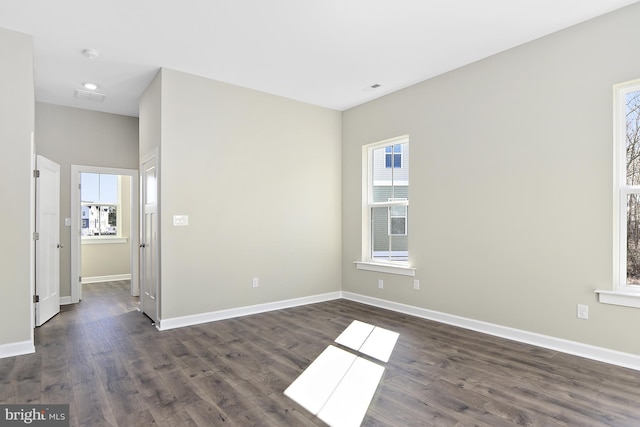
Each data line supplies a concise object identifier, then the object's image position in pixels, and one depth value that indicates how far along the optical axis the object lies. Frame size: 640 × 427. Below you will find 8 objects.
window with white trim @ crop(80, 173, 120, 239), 7.40
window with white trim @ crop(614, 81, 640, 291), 3.00
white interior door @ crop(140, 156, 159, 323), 4.31
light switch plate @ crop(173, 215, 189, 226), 4.19
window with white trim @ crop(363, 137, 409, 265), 4.93
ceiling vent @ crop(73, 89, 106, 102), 4.89
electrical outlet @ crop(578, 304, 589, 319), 3.14
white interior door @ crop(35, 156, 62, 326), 4.15
